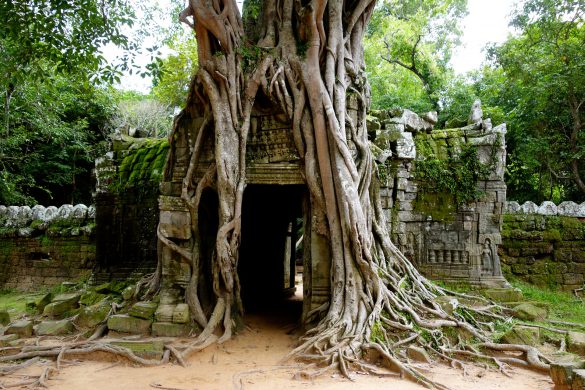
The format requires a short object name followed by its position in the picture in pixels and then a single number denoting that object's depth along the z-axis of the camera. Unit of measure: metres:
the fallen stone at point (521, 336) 4.61
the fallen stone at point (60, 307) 6.44
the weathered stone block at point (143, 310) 5.32
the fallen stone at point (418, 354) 4.32
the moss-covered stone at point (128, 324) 5.22
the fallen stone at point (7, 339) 5.12
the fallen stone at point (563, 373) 3.37
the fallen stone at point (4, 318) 6.21
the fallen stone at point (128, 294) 6.10
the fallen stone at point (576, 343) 4.49
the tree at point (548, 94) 8.95
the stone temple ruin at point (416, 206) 6.79
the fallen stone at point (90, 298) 6.70
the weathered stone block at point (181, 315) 5.14
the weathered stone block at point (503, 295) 6.73
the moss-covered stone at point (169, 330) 5.11
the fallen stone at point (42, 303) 7.03
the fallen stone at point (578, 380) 3.17
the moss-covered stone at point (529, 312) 5.68
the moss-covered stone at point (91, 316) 5.79
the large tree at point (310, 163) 4.95
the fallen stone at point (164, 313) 5.18
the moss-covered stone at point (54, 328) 5.54
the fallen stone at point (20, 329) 5.52
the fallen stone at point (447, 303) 5.17
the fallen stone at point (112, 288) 7.09
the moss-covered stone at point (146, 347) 4.54
